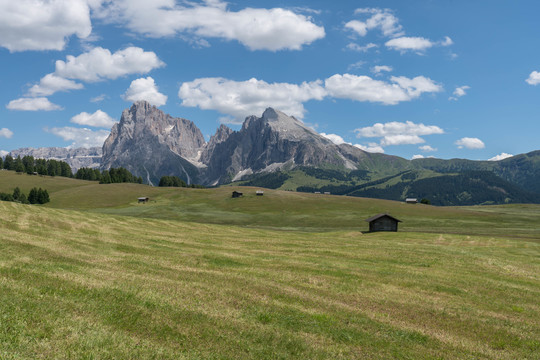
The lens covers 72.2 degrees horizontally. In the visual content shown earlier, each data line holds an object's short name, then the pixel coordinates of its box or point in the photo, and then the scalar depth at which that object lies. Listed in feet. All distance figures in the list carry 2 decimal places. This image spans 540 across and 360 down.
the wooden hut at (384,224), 301.22
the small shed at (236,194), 593.91
